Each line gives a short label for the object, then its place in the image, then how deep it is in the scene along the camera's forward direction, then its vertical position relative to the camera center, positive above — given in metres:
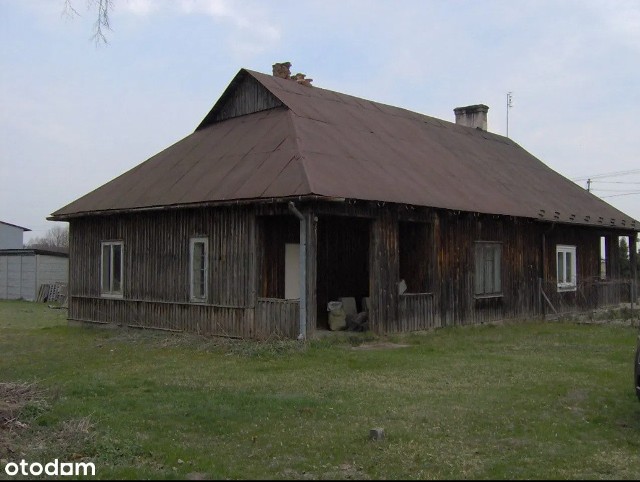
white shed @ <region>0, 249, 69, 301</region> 38.88 +0.05
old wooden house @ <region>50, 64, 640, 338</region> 15.55 +1.05
